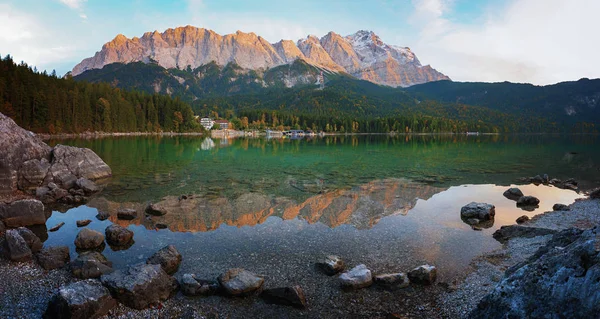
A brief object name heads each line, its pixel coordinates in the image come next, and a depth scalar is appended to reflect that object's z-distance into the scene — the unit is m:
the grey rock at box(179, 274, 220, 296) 11.21
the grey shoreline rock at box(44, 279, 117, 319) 9.08
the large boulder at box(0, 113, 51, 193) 26.22
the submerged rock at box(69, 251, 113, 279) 12.25
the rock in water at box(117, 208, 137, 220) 20.80
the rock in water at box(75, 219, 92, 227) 19.39
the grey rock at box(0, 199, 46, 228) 18.39
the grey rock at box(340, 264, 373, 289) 11.70
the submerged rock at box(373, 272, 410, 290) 11.81
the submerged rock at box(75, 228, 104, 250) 15.50
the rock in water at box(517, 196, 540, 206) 25.48
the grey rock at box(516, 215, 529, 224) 20.25
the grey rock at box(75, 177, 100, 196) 28.05
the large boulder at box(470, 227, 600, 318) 6.25
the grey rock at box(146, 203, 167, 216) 21.73
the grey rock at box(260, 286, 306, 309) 10.64
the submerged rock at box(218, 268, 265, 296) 11.10
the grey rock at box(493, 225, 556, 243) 17.07
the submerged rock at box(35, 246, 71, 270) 13.04
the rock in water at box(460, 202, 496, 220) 20.95
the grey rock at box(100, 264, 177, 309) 10.22
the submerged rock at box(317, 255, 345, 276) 12.94
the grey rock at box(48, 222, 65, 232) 18.42
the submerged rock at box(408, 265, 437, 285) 12.10
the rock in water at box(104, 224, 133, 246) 16.21
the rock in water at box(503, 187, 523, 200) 28.02
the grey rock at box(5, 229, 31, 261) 13.33
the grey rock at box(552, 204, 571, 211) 23.42
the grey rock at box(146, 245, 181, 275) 13.03
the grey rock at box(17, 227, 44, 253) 14.61
